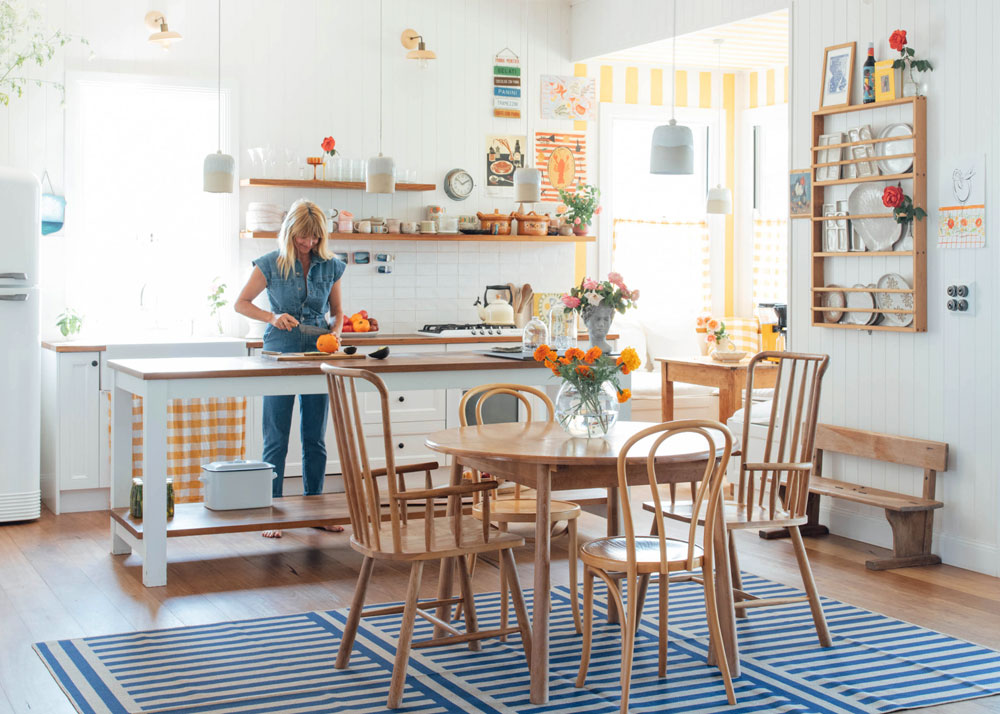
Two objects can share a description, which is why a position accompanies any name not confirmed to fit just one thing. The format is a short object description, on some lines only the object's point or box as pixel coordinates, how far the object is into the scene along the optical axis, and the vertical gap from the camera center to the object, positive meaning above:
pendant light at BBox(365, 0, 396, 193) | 5.62 +0.69
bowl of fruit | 6.25 -0.07
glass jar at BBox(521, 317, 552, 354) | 5.27 -0.10
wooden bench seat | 4.79 -0.79
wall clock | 7.40 +0.84
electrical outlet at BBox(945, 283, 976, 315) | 4.72 +0.06
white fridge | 5.48 -0.15
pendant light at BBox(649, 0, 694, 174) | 5.80 +0.84
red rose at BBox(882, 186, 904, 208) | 4.88 +0.50
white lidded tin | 4.79 -0.73
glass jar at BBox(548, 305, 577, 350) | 5.42 -0.07
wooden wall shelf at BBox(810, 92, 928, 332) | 4.86 +0.39
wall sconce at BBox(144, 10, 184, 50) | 6.28 +1.57
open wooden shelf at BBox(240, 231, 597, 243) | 6.87 +0.48
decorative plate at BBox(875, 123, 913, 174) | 4.94 +0.73
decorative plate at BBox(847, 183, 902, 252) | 5.04 +0.41
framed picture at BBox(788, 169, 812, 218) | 5.49 +0.58
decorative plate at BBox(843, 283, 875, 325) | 5.18 +0.04
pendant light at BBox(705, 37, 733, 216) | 7.87 +0.78
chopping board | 4.84 -0.19
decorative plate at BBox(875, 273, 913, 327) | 5.00 +0.06
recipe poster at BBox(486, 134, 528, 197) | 7.58 +1.02
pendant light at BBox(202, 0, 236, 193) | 5.89 +0.73
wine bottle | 5.07 +1.05
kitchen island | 4.40 -0.29
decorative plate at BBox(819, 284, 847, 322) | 5.32 +0.05
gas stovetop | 6.94 -0.11
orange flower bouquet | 3.55 -0.24
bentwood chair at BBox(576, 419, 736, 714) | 3.07 -0.69
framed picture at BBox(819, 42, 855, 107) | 5.22 +1.11
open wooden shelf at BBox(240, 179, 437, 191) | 6.73 +0.78
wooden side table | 6.61 -0.38
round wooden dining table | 3.19 -0.45
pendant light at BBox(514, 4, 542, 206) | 6.47 +0.73
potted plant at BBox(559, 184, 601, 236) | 7.63 +0.70
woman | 5.23 +0.04
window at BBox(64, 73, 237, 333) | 6.50 +0.63
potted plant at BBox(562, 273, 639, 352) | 4.79 +0.05
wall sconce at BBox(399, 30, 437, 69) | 7.06 +1.70
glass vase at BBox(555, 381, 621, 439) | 3.59 -0.31
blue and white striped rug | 3.19 -1.09
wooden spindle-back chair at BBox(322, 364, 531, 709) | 3.18 -0.66
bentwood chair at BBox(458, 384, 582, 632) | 3.84 -0.69
